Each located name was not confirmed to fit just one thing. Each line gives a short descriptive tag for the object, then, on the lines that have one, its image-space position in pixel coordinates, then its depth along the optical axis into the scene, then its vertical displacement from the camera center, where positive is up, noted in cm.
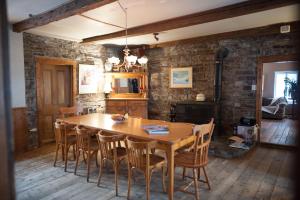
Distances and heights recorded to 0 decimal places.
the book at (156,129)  295 -62
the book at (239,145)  463 -130
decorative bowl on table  376 -58
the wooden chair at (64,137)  374 -94
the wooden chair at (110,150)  291 -93
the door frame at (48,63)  492 +43
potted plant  860 +21
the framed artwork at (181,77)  623 +26
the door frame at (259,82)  499 +10
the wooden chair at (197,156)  270 -92
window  954 +14
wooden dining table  258 -64
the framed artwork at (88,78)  587 +20
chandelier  404 +52
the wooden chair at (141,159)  251 -92
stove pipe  553 +41
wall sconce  650 -7
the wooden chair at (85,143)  336 -92
